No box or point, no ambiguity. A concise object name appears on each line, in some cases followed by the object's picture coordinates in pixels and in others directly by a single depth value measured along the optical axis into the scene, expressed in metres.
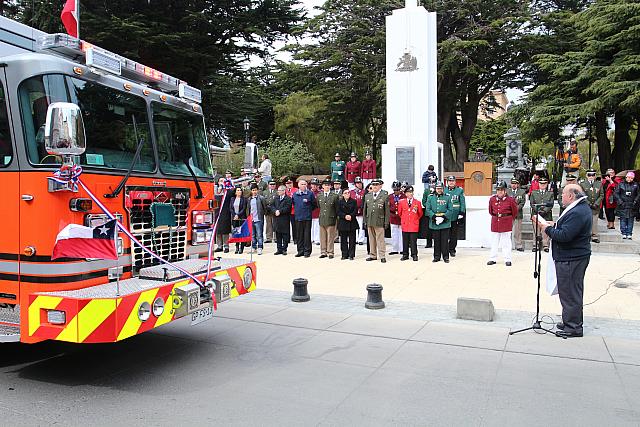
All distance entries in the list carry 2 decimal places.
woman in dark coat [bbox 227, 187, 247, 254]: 13.91
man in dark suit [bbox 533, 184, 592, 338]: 6.82
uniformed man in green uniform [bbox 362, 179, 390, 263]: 13.34
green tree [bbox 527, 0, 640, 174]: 20.92
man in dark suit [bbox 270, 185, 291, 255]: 15.02
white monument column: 17.47
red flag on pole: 7.86
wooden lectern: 16.80
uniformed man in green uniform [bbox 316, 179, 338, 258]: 14.15
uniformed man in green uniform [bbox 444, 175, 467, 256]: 13.47
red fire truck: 4.77
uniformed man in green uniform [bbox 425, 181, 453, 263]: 13.09
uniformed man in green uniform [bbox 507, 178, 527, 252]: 14.66
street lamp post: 24.60
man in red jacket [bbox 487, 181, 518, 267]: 12.39
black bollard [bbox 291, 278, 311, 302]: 9.08
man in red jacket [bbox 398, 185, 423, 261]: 13.36
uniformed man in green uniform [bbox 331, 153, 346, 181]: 22.11
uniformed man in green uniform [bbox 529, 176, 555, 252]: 14.27
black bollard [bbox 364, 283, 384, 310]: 8.53
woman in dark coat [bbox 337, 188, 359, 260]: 13.59
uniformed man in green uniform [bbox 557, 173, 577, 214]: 14.57
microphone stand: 7.16
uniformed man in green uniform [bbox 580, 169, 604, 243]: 15.03
